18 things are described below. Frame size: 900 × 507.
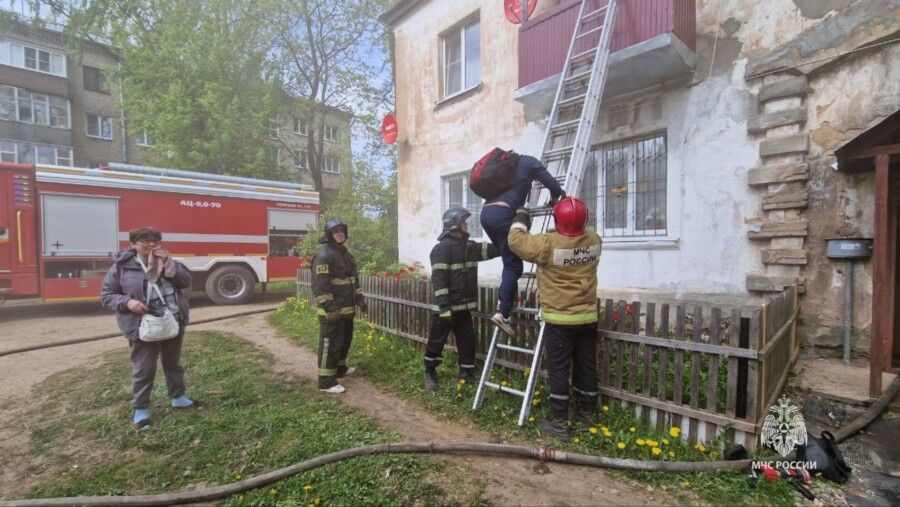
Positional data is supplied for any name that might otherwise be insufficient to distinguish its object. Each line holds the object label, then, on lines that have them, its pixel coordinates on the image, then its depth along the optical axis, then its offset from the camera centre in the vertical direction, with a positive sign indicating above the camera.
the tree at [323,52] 18.91 +8.94
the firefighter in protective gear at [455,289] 4.17 -0.47
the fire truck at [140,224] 8.72 +0.48
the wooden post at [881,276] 3.38 -0.30
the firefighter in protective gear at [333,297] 4.40 -0.58
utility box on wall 4.17 -0.08
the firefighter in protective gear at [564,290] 3.19 -0.37
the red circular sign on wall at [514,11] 7.18 +3.98
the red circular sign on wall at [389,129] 10.51 +2.88
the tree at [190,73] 16.41 +6.88
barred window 5.89 +0.79
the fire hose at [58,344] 6.10 -1.56
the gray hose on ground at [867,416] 3.05 -1.32
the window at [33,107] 20.36 +6.85
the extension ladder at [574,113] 3.76 +1.54
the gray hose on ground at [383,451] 2.58 -1.48
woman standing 3.64 -0.44
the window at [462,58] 8.68 +3.95
